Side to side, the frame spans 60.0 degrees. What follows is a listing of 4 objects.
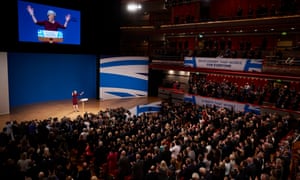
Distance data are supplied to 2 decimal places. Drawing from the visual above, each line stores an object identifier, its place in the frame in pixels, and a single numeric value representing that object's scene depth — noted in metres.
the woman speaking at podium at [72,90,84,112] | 17.43
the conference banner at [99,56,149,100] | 22.20
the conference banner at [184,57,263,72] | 16.23
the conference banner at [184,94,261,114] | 16.20
